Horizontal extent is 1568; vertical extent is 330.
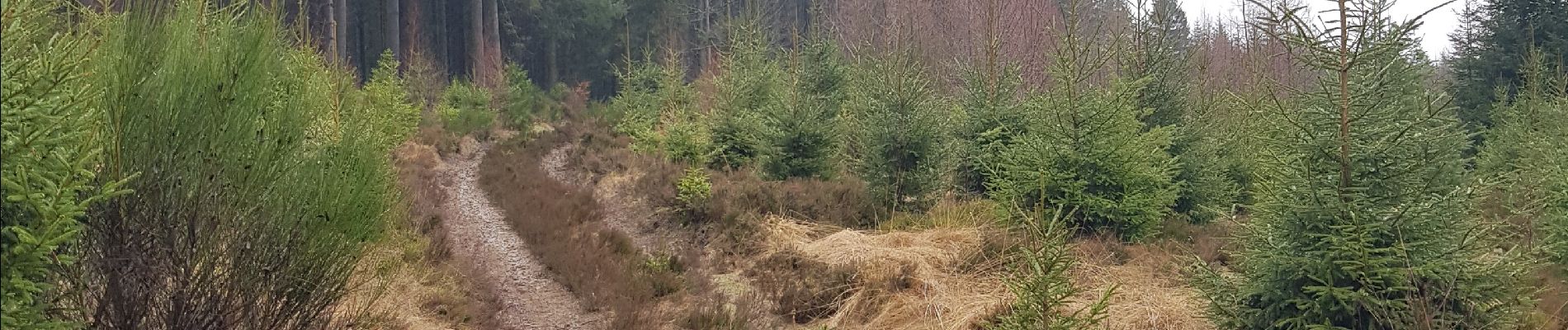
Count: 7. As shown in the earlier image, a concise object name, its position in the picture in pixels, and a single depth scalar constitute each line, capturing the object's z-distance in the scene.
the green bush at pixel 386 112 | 5.87
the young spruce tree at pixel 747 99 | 12.51
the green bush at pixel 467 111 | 19.19
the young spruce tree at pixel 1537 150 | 6.31
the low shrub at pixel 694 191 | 9.86
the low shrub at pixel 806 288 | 6.48
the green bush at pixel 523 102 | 23.00
